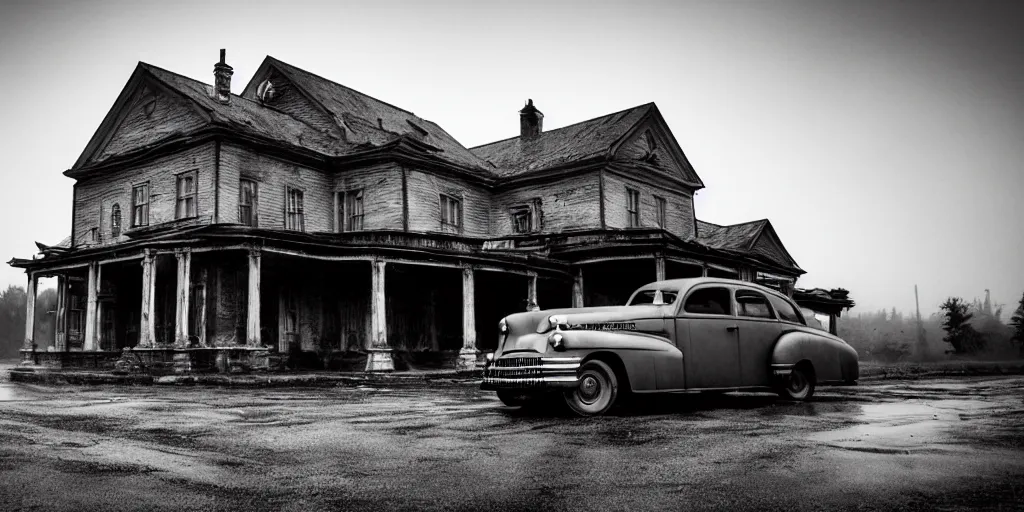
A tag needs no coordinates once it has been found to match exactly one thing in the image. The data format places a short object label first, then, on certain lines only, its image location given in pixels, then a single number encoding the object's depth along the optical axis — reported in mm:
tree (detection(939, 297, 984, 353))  42656
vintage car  8477
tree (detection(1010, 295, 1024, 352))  35366
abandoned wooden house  21344
